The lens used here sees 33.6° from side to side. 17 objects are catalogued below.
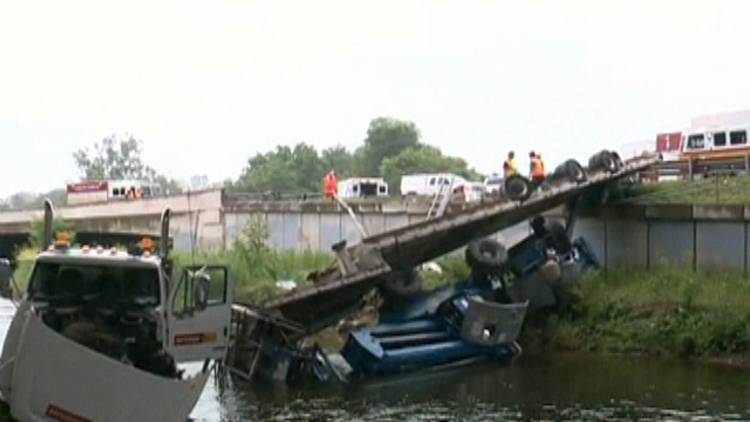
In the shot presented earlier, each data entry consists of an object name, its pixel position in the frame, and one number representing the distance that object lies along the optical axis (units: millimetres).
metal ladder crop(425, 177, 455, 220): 33781
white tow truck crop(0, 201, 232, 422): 14922
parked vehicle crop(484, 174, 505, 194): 51244
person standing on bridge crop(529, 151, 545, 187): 34062
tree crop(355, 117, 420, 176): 148875
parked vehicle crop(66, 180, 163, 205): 88938
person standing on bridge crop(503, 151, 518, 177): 38125
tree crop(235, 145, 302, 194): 137125
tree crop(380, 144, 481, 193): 127125
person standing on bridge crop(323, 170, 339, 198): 51281
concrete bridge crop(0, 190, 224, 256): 60359
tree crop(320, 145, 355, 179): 152375
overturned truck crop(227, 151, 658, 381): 27672
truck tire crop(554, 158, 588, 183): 34469
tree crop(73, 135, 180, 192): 172375
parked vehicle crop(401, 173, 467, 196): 70306
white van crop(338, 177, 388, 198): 68875
